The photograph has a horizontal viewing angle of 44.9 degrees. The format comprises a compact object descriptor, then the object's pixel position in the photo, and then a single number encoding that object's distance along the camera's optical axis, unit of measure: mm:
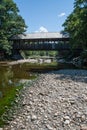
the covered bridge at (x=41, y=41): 23685
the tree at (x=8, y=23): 20480
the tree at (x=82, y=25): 10953
